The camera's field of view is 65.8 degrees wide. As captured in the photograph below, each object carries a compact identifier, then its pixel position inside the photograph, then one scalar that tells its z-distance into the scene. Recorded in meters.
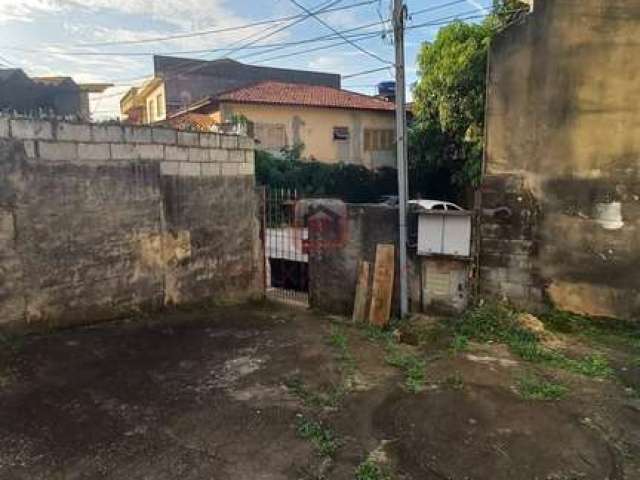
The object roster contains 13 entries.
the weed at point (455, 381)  5.07
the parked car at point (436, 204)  12.48
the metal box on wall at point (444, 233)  6.92
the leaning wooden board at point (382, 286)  7.35
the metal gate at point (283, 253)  8.77
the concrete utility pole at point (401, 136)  6.84
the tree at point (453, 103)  13.76
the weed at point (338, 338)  6.33
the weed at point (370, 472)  3.44
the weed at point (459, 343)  6.10
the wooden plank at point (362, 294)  7.50
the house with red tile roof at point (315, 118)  19.41
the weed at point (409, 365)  5.13
